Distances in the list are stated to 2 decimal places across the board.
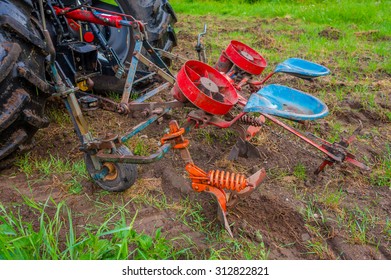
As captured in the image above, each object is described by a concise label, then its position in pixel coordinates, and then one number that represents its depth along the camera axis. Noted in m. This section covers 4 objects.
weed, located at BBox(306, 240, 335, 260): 1.89
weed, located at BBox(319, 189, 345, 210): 2.20
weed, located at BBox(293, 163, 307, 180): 2.48
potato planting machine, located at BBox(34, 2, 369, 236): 1.99
